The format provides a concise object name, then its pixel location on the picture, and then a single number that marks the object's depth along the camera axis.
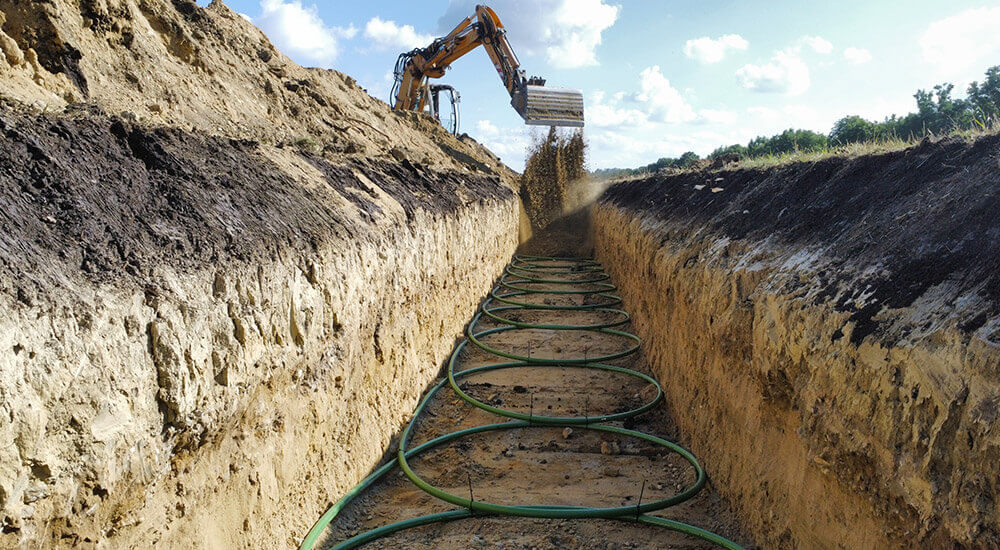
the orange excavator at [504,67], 15.64
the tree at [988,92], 22.21
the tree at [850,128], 20.64
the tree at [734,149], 29.59
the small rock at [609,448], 5.40
